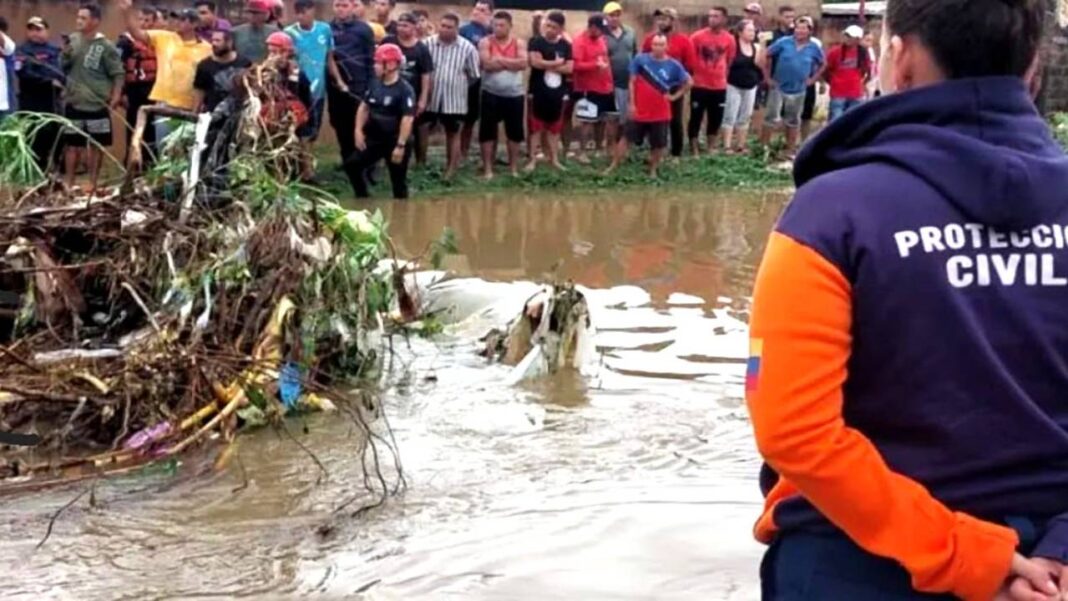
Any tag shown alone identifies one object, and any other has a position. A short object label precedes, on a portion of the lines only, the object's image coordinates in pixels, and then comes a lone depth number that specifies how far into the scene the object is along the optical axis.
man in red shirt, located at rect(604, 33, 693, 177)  15.93
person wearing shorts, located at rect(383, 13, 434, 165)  14.16
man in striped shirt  14.82
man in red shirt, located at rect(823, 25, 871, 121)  17.55
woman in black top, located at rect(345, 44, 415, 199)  13.28
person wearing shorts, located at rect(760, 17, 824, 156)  17.42
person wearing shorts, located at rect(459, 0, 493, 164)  15.32
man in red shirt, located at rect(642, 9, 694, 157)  16.36
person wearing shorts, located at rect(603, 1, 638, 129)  16.50
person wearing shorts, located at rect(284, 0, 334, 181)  13.82
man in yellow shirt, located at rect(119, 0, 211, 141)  12.86
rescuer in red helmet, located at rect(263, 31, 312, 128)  7.46
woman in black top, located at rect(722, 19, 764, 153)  17.12
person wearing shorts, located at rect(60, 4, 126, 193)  13.00
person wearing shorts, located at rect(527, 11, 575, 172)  15.64
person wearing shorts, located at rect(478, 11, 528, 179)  15.30
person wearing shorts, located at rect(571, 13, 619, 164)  15.90
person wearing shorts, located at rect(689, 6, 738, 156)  16.94
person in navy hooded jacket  1.99
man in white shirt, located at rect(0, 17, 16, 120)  12.90
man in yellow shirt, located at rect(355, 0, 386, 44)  14.50
